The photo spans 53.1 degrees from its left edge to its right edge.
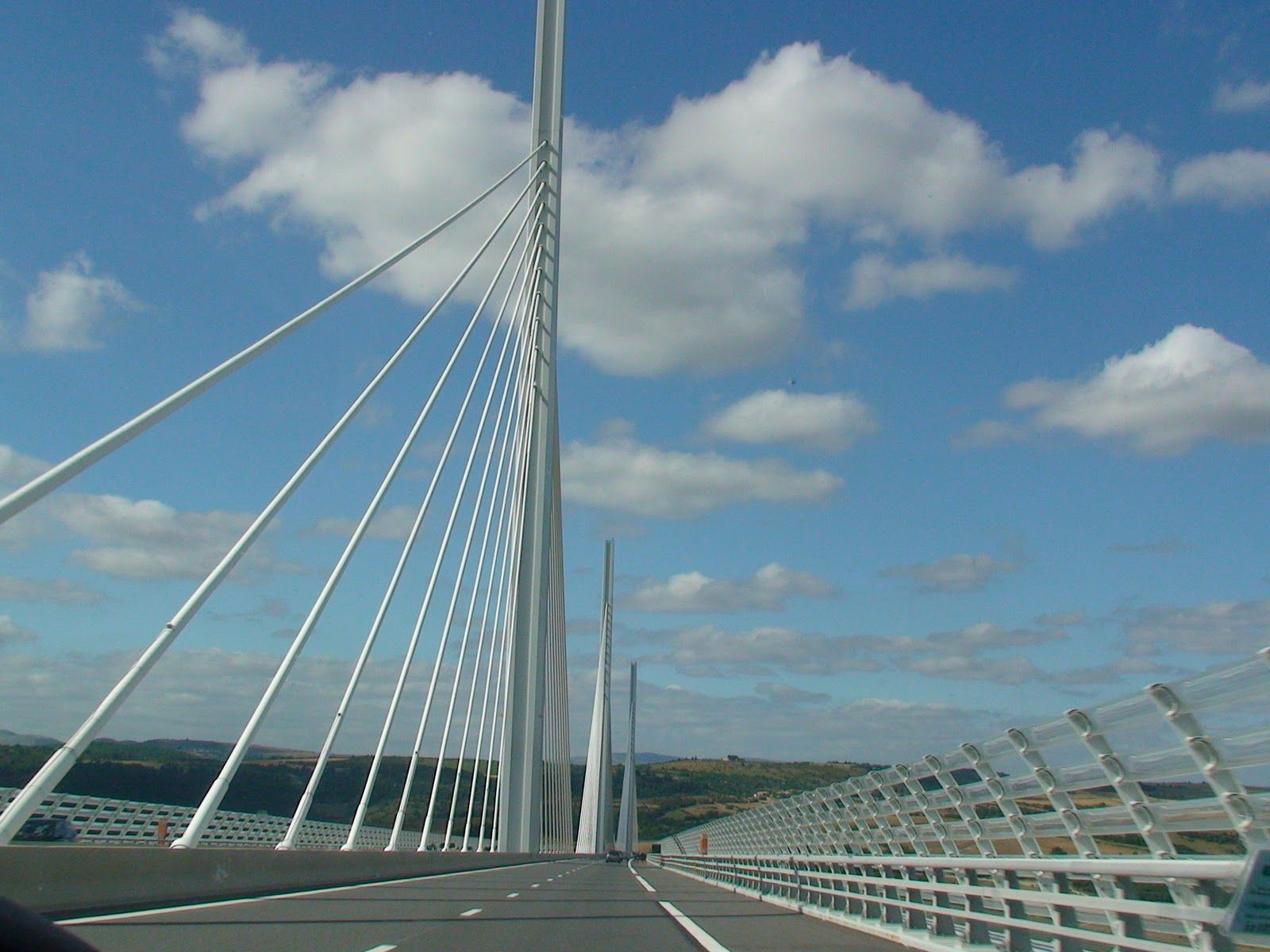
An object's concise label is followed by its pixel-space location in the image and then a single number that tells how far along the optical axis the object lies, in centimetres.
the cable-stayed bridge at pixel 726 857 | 768
